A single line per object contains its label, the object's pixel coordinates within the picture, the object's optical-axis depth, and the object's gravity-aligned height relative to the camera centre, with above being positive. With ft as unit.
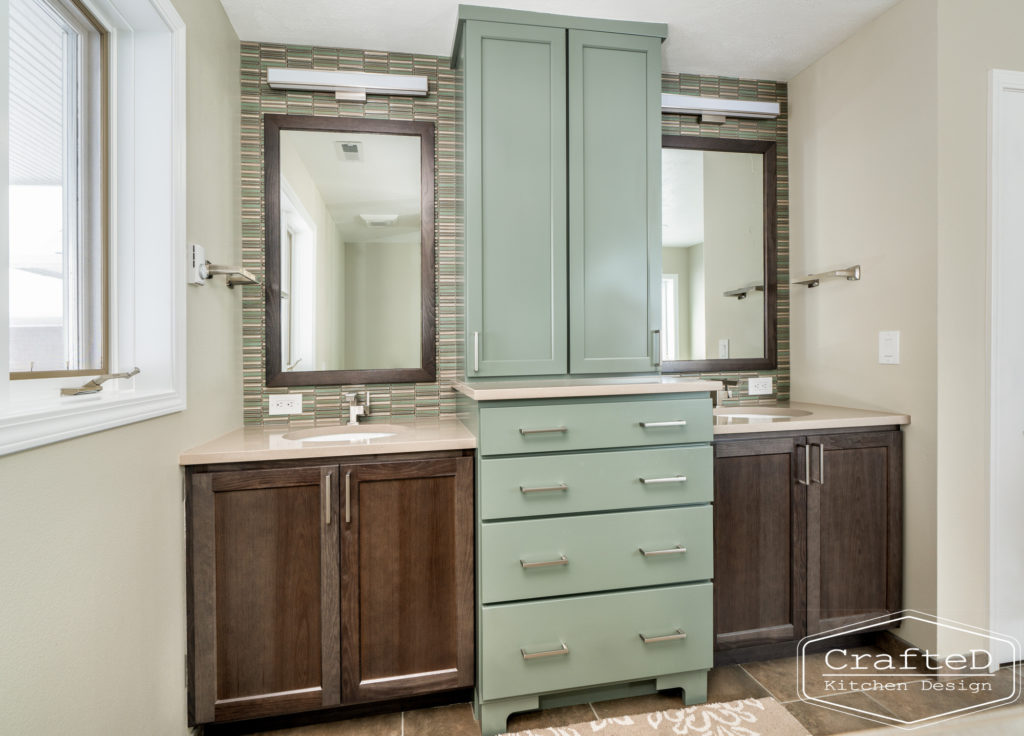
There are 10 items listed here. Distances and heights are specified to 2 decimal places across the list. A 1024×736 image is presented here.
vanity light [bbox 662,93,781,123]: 8.08 +3.90
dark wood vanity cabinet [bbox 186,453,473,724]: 5.25 -2.27
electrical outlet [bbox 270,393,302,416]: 7.18 -0.58
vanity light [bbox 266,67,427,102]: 7.04 +3.72
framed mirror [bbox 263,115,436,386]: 7.24 +1.53
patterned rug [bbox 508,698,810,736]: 5.48 -3.81
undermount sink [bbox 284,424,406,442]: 6.51 -0.92
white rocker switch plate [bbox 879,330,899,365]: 6.83 +0.16
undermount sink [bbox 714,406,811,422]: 7.57 -0.77
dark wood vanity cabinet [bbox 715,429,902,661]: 6.42 -2.16
